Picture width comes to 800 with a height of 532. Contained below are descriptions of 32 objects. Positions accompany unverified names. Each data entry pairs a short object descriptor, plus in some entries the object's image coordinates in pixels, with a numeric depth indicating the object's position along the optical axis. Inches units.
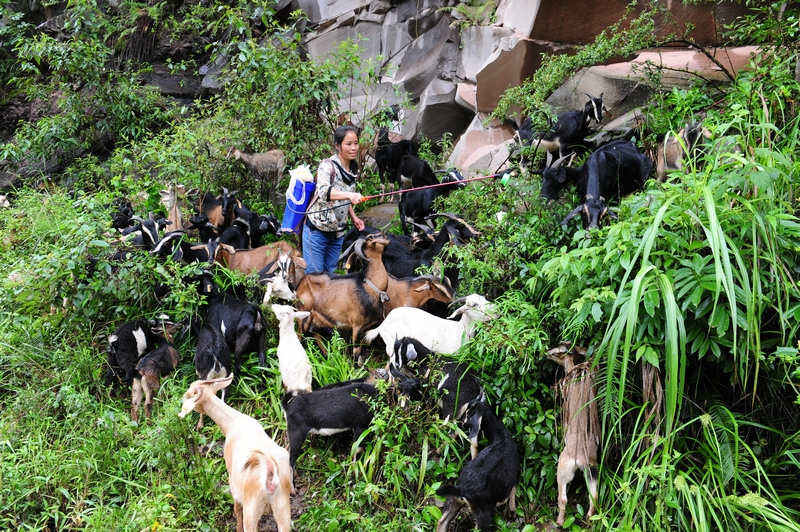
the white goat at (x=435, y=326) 166.7
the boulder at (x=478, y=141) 332.6
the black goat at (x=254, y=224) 257.8
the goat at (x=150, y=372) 178.1
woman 209.8
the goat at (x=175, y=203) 269.4
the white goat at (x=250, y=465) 120.3
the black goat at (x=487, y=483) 124.3
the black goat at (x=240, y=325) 186.7
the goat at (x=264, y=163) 311.3
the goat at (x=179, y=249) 220.7
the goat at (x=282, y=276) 194.2
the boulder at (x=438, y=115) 378.0
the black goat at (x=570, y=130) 222.7
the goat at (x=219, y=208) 265.3
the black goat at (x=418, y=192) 264.5
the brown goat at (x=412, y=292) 190.1
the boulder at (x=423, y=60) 397.4
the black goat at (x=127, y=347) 185.6
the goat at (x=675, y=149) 178.5
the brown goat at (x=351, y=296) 190.9
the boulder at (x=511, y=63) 328.5
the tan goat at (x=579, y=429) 126.9
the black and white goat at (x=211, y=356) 173.6
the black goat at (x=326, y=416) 147.3
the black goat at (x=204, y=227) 249.3
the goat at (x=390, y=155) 310.7
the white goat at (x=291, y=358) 161.2
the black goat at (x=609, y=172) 185.0
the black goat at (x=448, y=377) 148.6
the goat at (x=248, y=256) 227.3
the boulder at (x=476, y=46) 355.6
